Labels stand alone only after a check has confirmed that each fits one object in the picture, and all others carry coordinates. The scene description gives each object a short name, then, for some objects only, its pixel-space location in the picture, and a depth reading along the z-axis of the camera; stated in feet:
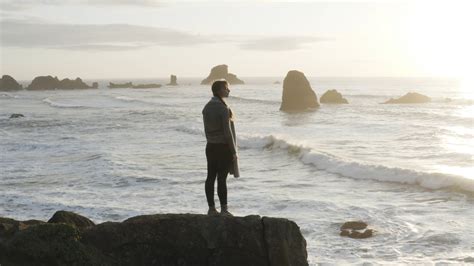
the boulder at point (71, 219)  25.61
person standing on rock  26.12
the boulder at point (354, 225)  39.78
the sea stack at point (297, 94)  210.79
